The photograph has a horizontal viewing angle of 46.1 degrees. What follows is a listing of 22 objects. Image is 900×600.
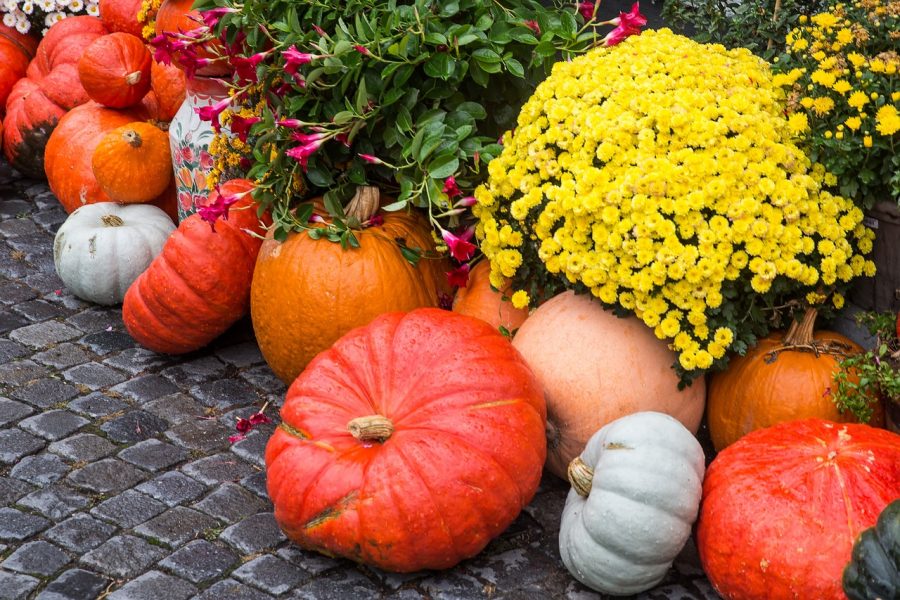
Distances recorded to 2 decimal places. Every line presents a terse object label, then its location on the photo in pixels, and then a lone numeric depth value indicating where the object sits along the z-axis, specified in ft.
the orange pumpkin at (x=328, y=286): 12.91
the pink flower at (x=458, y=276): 12.80
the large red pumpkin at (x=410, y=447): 10.09
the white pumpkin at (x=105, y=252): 15.83
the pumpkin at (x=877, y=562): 7.90
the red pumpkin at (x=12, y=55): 21.56
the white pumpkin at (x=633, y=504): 9.65
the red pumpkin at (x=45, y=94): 19.74
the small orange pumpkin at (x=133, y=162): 16.46
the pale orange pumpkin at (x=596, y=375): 11.44
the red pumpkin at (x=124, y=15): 19.53
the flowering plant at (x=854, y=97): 10.71
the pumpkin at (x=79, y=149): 18.21
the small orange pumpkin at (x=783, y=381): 11.25
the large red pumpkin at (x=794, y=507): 9.21
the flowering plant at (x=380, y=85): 12.51
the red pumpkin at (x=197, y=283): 14.03
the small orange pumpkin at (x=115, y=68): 17.90
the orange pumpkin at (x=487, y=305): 13.00
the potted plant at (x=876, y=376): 10.48
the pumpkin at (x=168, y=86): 17.54
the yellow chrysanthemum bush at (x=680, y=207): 10.85
